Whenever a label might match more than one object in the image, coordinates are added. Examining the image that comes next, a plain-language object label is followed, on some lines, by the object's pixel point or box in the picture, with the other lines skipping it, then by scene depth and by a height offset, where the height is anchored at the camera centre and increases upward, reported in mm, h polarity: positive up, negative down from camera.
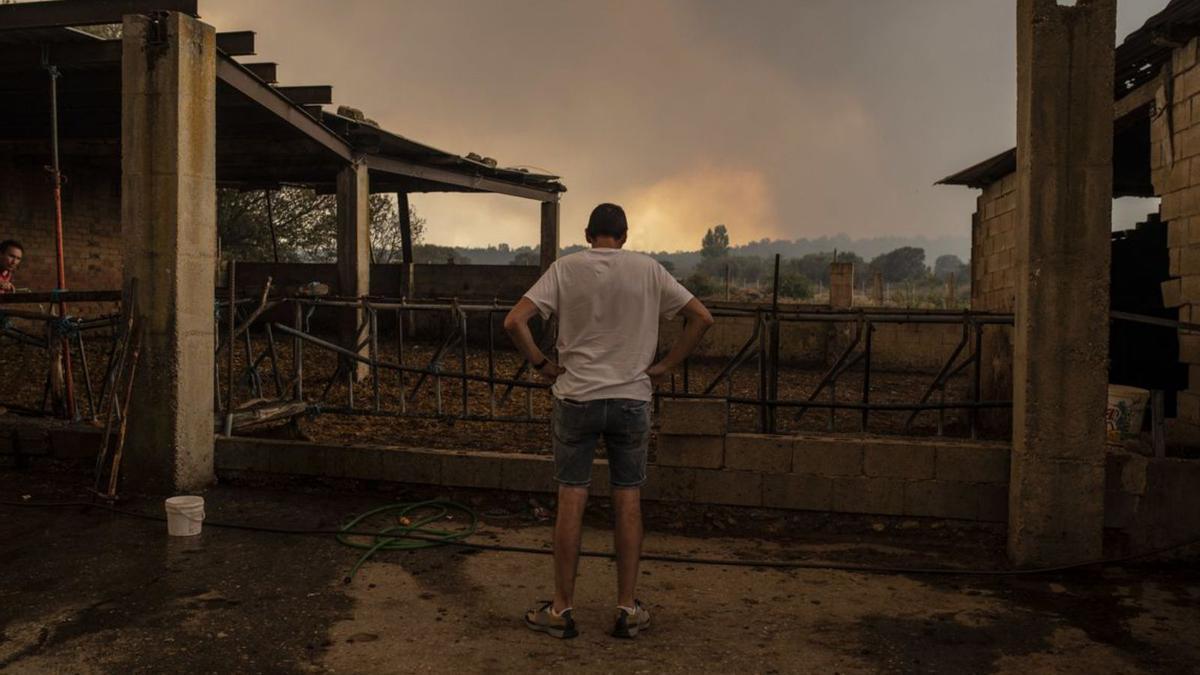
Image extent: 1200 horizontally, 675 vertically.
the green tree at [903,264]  91812 +5505
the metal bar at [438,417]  6722 -786
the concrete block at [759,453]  5836 -880
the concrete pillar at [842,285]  19986 +706
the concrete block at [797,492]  5789 -1122
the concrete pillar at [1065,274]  4992 +244
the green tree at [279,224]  26375 +2697
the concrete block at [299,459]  6492 -1048
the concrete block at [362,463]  6352 -1049
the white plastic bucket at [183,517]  5418 -1222
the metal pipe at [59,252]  7477 +555
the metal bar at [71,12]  7145 +2729
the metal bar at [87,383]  6914 -563
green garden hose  5227 -1318
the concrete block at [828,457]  5742 -890
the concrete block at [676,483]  5949 -1093
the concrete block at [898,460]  5652 -890
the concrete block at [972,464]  5535 -894
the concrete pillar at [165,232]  6312 +559
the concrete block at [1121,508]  5305 -1106
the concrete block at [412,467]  6258 -1056
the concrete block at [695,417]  5883 -659
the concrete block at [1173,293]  7625 +222
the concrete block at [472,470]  6156 -1058
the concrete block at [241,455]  6645 -1042
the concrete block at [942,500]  5602 -1129
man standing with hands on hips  3963 -320
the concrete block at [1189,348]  7277 -233
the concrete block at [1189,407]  7258 -713
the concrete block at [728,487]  5887 -1110
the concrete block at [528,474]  6059 -1067
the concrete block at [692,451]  5914 -884
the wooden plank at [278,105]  9655 +2513
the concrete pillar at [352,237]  13805 +1168
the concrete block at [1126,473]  5281 -898
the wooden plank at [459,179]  14546 +2446
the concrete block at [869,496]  5719 -1128
